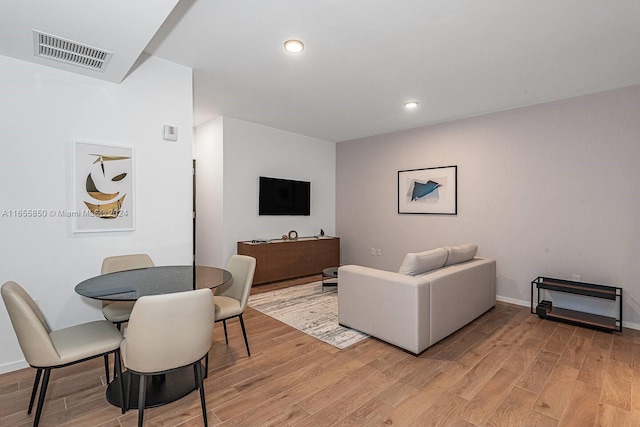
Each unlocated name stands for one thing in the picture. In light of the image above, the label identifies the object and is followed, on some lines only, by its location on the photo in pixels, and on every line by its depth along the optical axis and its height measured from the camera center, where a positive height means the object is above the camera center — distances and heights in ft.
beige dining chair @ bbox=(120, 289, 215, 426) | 5.17 -2.14
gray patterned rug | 9.98 -3.99
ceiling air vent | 6.90 +3.79
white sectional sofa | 8.60 -2.64
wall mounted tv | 17.52 +0.86
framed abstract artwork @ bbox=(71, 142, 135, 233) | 8.44 +0.64
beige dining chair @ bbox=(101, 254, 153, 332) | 7.73 -1.61
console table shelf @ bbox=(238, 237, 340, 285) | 16.10 -2.56
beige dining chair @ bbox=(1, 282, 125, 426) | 5.37 -2.58
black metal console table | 10.64 -3.65
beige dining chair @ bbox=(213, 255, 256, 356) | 8.24 -2.41
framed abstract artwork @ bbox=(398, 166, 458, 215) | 15.72 +1.13
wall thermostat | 9.73 +2.49
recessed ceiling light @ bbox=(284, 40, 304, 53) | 8.50 +4.66
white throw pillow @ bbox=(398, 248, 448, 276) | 9.14 -1.55
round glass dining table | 6.30 -1.65
